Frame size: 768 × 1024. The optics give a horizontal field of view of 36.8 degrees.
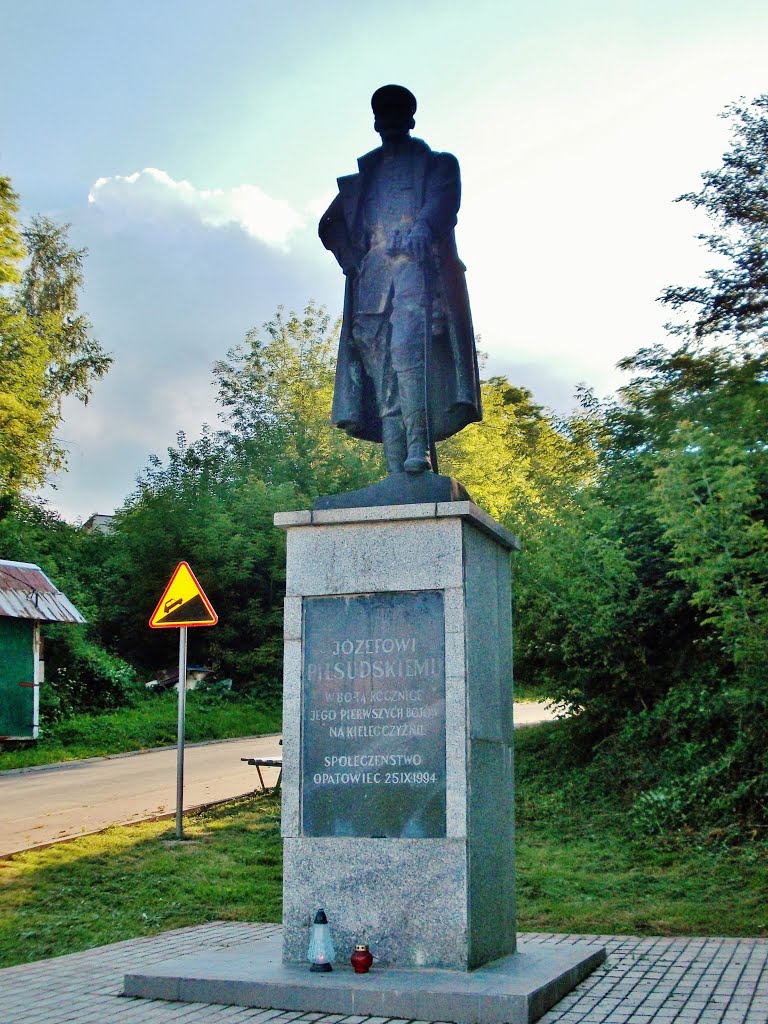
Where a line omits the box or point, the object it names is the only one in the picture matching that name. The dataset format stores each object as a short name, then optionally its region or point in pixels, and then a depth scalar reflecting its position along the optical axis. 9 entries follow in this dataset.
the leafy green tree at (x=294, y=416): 35.00
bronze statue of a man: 6.99
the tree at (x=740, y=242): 16.23
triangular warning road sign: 11.70
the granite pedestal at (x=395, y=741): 5.96
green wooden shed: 20.03
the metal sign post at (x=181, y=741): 11.25
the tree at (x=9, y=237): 24.52
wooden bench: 12.89
